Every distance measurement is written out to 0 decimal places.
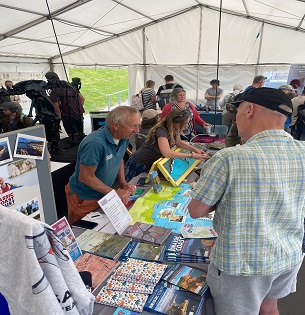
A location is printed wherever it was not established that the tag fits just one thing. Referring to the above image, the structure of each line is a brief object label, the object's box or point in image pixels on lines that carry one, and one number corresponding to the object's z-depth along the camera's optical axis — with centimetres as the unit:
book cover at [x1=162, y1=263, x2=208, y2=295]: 92
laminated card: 122
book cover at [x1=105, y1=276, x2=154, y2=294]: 91
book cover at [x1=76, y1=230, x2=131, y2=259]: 111
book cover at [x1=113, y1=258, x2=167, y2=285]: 95
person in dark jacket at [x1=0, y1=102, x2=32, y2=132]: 256
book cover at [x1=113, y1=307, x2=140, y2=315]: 83
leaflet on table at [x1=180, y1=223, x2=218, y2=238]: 123
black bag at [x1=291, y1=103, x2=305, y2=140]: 388
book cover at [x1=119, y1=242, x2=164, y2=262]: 108
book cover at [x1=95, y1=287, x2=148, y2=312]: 86
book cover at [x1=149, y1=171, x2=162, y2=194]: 173
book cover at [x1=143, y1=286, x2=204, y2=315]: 84
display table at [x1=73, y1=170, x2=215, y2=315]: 85
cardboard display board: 99
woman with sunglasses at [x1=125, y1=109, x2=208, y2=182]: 208
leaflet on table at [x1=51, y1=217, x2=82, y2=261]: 103
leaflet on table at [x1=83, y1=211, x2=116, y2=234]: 132
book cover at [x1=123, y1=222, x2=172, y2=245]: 121
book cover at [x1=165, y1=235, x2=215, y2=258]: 110
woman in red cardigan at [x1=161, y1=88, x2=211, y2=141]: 299
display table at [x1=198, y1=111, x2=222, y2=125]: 547
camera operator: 320
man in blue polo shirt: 144
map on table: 136
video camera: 247
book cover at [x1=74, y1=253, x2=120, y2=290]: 98
